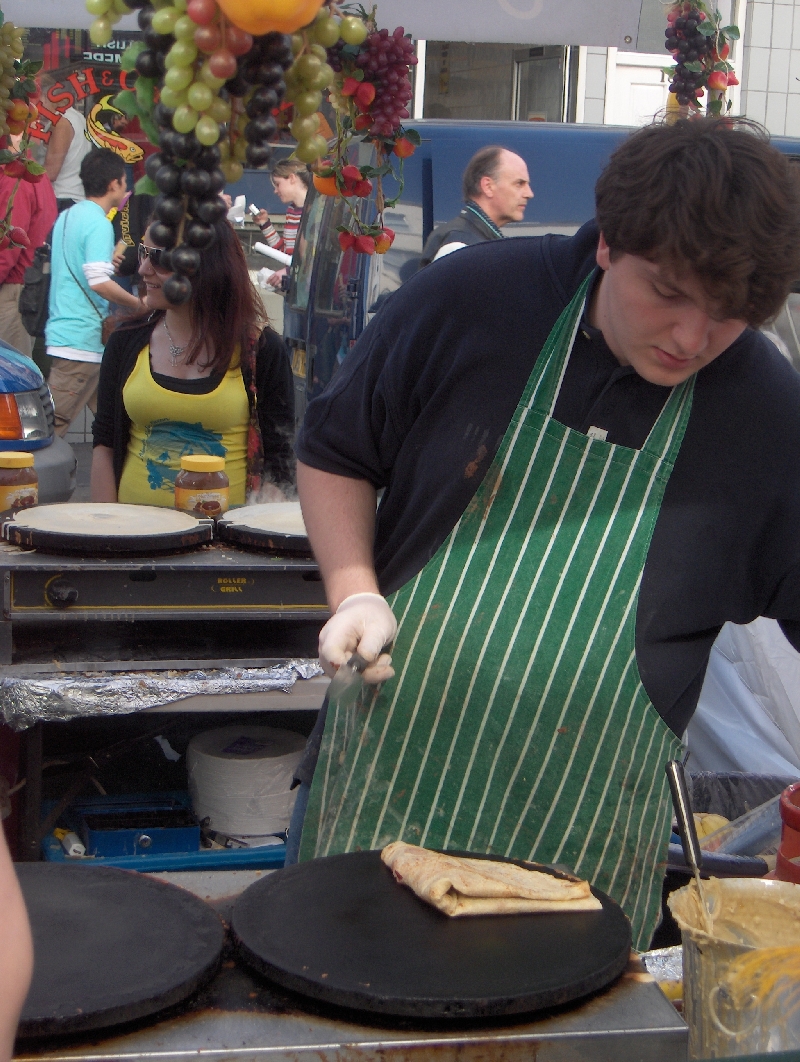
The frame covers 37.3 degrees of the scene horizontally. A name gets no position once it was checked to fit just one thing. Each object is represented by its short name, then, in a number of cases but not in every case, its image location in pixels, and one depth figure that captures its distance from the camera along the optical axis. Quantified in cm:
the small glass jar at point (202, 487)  296
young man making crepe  167
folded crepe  128
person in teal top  634
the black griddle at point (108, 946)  107
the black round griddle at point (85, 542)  254
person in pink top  651
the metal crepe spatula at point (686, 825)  127
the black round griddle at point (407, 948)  111
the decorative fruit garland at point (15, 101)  209
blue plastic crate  293
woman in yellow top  330
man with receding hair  525
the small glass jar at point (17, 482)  290
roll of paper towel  302
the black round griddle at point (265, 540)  269
